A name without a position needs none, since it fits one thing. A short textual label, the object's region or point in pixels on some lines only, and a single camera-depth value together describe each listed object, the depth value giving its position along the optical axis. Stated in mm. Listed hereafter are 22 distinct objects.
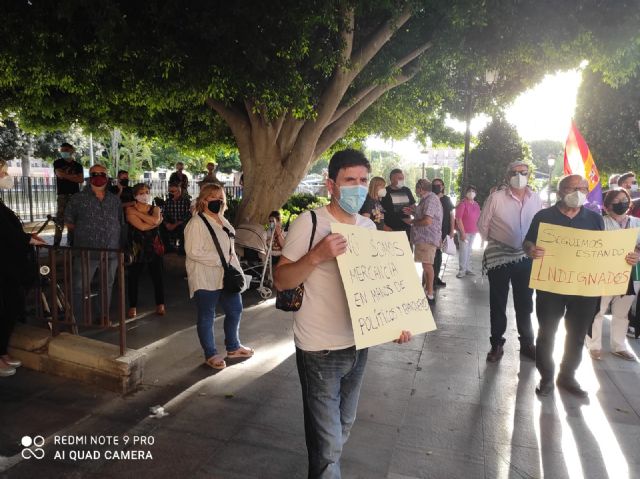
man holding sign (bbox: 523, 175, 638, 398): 4281
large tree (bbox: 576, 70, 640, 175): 25031
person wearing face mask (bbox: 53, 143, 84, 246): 9078
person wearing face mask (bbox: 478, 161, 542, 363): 5074
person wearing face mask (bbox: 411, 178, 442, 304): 7449
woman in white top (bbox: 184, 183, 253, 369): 4727
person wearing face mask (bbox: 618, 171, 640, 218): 6146
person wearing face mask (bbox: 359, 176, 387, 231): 6336
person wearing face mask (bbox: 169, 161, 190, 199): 8722
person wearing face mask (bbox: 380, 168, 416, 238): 7809
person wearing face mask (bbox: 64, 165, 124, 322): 5402
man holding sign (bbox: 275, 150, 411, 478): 2430
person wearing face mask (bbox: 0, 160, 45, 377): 4387
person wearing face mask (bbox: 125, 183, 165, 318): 6410
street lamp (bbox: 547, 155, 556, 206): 21688
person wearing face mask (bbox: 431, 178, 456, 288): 8883
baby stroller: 7737
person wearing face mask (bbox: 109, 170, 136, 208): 8680
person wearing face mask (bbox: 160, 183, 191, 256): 8763
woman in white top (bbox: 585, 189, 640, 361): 5039
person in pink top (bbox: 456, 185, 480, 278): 10250
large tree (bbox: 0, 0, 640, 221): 6781
